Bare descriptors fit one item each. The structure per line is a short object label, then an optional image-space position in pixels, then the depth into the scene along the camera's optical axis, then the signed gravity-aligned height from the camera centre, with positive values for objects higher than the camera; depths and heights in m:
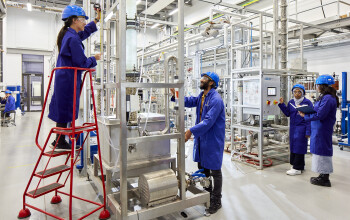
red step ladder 2.28 -0.73
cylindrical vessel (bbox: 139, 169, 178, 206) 2.30 -0.84
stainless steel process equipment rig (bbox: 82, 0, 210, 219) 2.13 -0.43
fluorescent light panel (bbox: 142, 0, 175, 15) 8.18 +3.60
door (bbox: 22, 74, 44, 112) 16.11 +0.97
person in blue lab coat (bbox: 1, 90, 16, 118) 9.77 +0.03
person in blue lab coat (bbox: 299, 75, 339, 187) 3.49 -0.37
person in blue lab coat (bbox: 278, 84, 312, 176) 4.12 -0.52
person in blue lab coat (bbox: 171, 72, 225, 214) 2.70 -0.42
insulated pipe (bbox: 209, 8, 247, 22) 5.62 +2.27
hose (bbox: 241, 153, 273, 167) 4.71 -1.21
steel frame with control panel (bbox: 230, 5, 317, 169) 4.47 +0.58
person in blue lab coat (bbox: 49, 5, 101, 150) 2.42 +0.44
